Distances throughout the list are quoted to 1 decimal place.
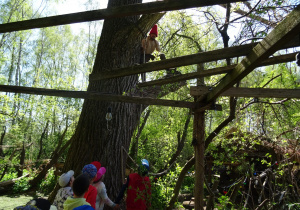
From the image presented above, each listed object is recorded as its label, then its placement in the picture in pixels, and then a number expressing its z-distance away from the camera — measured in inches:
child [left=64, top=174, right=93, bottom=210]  97.9
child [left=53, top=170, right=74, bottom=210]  123.1
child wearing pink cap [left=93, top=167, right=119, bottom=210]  141.1
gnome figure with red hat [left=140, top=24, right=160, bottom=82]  217.9
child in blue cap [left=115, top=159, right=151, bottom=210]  148.2
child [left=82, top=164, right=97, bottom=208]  125.9
